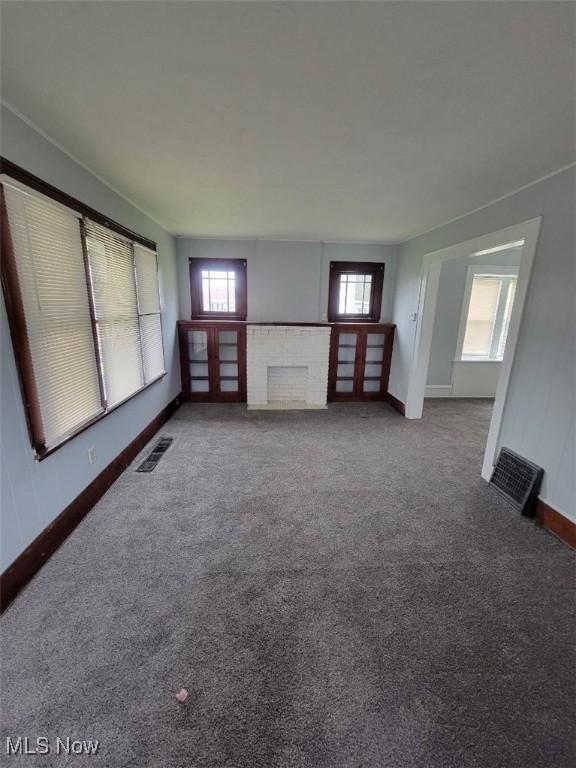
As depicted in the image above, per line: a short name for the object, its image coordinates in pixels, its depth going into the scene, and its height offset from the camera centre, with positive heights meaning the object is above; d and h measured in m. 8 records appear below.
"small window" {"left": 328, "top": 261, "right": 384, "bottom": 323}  4.99 +0.22
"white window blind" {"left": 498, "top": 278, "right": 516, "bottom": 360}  5.24 -0.09
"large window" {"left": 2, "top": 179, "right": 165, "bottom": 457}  1.69 -0.09
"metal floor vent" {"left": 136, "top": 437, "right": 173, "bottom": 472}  3.02 -1.57
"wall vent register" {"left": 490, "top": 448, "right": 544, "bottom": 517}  2.39 -1.34
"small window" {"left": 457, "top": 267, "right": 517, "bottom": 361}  5.17 -0.07
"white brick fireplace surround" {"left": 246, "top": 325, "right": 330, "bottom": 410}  4.81 -0.94
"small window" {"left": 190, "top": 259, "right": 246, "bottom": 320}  4.84 +0.20
